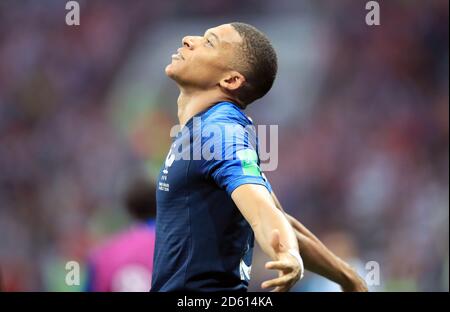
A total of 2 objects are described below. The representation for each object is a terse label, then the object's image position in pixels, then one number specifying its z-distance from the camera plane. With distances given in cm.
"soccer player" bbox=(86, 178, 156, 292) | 1059
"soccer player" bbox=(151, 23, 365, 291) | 552
